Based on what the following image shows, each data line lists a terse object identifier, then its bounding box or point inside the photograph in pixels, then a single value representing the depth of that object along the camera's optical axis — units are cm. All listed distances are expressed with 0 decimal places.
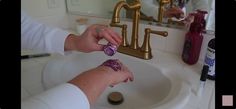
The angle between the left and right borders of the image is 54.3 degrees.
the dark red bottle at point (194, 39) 78
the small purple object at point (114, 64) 61
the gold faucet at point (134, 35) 80
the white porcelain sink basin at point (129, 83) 80
